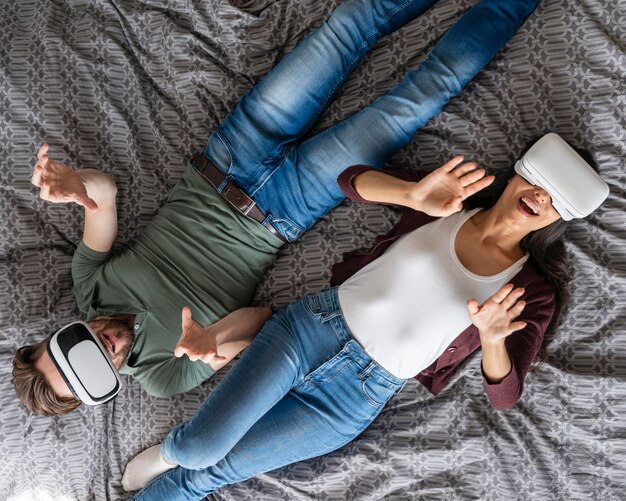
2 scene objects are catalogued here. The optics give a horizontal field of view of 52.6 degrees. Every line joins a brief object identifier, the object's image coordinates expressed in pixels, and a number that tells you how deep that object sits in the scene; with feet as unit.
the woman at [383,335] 4.62
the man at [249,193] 5.23
